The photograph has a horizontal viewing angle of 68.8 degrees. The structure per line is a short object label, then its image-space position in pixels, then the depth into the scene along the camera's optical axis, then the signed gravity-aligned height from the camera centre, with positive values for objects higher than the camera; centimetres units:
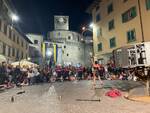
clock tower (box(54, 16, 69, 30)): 3891 +1562
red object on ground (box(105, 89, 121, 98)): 522 -138
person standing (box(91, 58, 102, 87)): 723 +0
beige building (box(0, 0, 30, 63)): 1649 +534
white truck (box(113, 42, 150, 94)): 511 +29
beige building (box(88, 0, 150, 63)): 1359 +611
